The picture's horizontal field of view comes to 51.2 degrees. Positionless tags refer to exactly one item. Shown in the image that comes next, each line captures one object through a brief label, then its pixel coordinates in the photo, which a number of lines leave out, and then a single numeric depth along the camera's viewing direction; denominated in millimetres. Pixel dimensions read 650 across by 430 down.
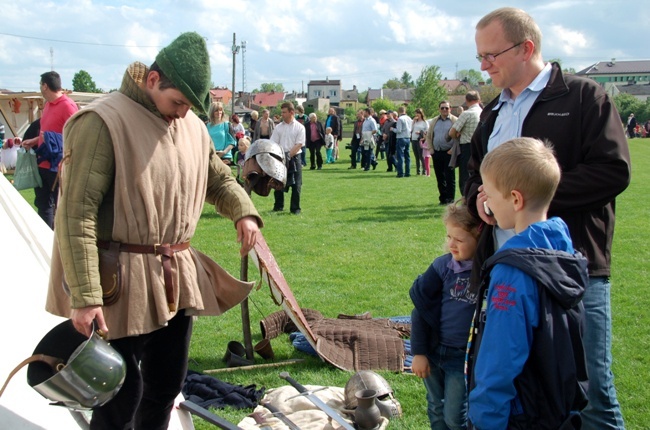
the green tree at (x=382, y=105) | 90100
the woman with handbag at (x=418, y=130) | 17109
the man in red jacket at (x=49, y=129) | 6793
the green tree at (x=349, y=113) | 102538
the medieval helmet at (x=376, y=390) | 3889
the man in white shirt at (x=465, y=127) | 10031
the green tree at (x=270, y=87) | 170625
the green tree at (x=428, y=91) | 85875
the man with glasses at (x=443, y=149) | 11742
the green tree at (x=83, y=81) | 97012
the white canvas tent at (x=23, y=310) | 3176
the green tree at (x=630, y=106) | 66312
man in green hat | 2432
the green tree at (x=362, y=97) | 148900
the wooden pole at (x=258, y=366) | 4555
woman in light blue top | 10234
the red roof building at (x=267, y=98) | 129000
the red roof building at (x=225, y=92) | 100762
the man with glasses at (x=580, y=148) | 2584
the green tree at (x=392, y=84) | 165525
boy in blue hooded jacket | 2078
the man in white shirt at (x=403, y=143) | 17125
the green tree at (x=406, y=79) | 181362
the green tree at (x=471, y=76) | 158762
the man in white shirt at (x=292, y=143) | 10695
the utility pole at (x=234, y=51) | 53831
